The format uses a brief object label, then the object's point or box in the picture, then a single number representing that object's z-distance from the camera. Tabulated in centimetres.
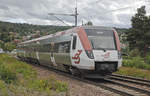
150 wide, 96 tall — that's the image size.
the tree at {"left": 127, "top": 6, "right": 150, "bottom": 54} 4103
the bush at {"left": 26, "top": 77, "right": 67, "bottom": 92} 851
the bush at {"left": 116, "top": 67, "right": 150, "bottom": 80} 1515
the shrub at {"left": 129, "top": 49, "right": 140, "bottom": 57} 4112
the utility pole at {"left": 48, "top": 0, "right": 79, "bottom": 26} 2467
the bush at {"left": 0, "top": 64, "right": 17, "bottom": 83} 958
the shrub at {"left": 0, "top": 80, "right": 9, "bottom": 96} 631
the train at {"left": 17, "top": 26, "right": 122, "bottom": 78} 1120
